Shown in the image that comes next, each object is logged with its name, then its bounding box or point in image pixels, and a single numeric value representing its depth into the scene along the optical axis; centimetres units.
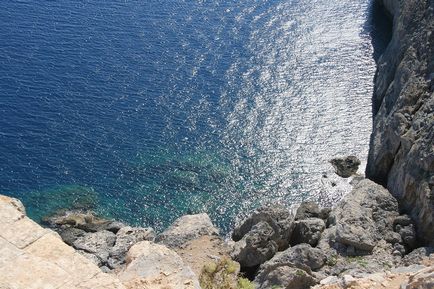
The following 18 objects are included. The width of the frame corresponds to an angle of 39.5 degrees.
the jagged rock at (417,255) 4072
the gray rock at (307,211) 5337
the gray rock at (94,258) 4994
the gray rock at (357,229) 4422
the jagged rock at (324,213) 5331
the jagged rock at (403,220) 4616
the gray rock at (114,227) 5554
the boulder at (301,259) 4147
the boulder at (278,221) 4784
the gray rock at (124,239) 5034
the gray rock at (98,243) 5144
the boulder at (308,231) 4769
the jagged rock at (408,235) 4469
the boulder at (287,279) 3688
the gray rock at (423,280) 2189
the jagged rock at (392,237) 4488
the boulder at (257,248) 4594
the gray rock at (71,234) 5356
